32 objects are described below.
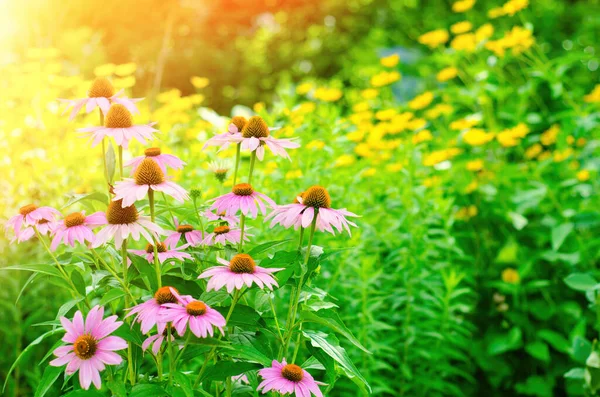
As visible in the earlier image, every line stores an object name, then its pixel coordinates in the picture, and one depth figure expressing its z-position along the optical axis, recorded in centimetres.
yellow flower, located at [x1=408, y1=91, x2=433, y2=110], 362
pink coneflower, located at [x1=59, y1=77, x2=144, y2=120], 141
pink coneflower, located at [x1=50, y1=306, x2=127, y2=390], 121
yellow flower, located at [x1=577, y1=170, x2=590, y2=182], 318
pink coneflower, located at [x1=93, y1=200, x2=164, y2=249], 123
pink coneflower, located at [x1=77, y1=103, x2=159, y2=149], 132
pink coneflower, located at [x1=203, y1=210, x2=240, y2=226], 151
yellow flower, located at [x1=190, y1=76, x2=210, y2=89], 368
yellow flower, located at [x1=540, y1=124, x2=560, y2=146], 377
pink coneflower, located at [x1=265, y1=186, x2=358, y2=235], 133
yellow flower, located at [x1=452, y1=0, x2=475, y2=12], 403
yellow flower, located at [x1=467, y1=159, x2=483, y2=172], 331
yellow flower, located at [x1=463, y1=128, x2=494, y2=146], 327
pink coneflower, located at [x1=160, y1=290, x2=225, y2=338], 118
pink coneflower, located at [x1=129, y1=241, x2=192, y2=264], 137
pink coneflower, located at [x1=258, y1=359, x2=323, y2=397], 134
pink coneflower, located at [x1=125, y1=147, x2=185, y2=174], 138
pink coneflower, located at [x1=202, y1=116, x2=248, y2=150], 140
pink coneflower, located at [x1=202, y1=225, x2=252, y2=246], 147
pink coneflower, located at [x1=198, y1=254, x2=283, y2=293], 123
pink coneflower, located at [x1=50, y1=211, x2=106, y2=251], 132
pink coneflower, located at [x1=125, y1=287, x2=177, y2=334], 120
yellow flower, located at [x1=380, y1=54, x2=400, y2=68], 385
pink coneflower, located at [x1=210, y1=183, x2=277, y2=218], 136
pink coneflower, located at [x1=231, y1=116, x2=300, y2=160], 139
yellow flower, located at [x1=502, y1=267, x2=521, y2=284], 312
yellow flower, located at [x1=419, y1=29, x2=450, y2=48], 392
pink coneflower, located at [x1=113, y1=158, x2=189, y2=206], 124
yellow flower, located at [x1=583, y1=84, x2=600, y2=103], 359
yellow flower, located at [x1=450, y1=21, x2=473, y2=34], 395
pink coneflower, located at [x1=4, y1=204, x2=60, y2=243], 142
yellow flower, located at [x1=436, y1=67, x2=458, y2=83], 380
